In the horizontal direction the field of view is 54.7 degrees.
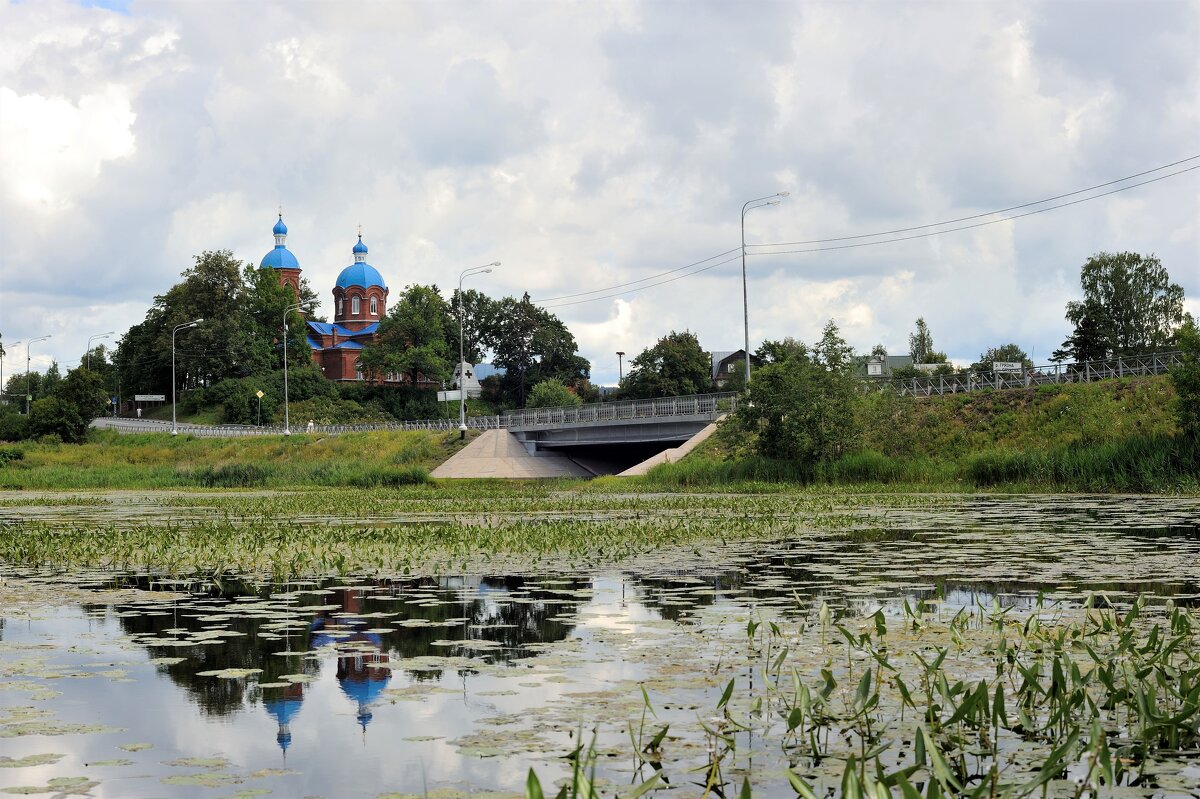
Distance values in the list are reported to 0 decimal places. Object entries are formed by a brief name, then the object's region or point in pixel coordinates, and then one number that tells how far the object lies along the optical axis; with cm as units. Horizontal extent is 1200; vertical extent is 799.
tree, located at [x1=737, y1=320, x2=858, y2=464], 4300
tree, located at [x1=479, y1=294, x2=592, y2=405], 12012
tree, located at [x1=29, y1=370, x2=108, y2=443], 8938
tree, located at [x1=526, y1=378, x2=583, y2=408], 10619
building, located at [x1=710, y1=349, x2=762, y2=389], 12395
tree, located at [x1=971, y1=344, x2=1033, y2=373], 12106
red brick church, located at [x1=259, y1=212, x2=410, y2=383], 12294
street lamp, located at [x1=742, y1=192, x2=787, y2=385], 5248
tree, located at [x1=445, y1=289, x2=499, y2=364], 12211
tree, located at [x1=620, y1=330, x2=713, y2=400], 10081
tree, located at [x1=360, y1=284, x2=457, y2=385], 10806
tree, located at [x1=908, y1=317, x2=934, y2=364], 13525
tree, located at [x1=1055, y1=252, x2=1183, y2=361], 8525
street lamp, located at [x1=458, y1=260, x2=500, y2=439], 6063
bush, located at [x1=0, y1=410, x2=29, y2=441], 9038
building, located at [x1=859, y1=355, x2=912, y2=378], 8484
